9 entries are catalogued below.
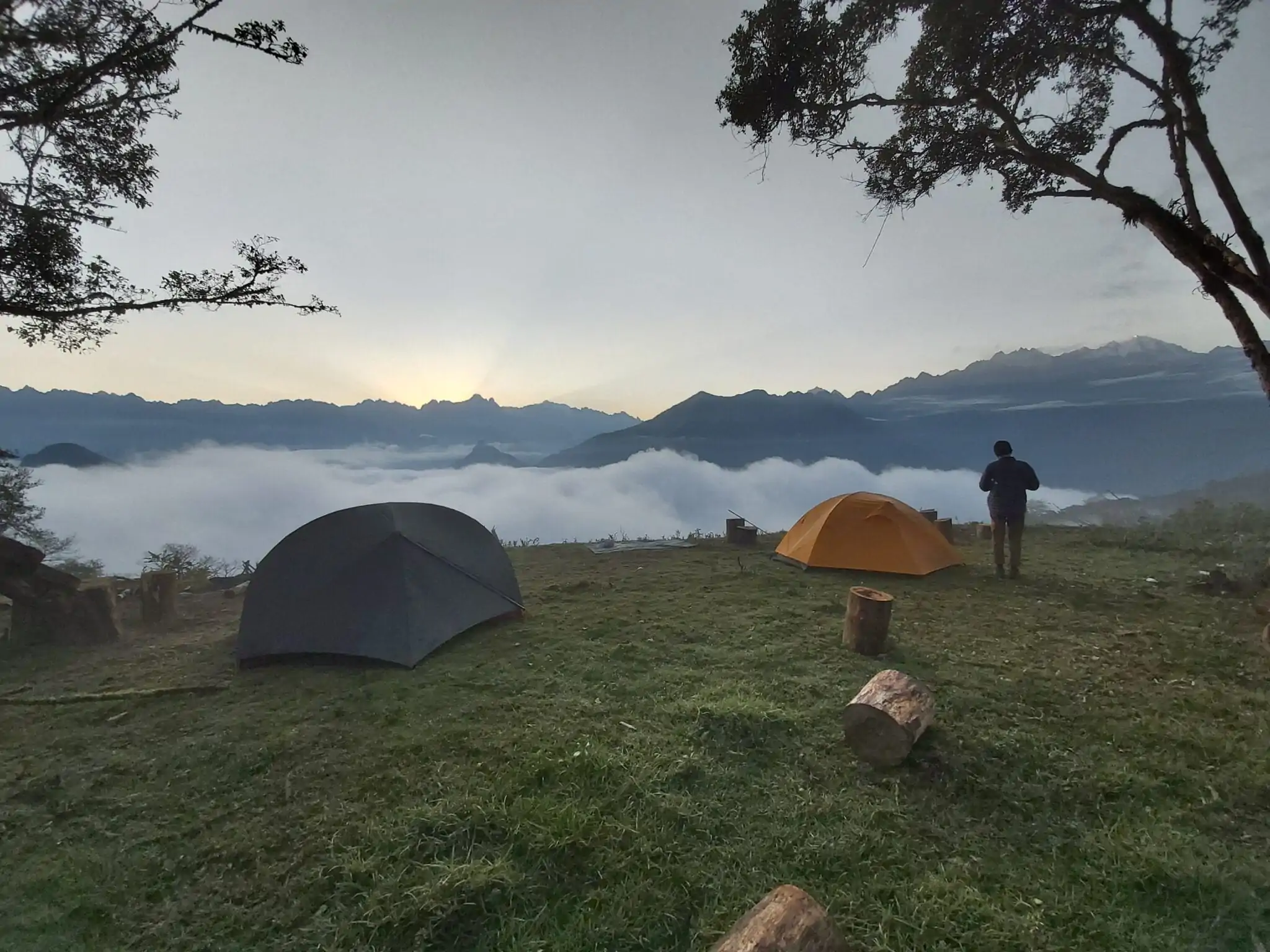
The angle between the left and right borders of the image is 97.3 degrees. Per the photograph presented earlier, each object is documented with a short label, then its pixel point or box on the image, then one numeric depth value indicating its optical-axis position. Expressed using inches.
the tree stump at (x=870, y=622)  241.0
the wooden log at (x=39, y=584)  289.1
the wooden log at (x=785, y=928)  95.3
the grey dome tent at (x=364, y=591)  246.4
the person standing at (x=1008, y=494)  360.5
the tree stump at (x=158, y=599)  326.0
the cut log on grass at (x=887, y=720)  160.4
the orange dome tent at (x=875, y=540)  378.9
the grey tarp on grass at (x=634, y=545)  526.6
